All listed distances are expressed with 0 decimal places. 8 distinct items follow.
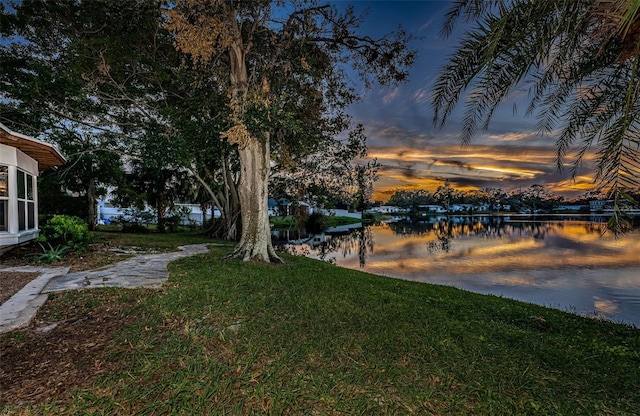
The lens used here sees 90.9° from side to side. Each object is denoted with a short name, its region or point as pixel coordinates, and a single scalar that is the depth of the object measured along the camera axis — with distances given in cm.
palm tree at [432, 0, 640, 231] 301
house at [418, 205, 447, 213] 10599
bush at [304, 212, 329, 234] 3450
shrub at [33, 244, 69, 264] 787
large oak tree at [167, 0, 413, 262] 786
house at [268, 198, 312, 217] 2000
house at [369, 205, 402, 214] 10510
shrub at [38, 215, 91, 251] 917
